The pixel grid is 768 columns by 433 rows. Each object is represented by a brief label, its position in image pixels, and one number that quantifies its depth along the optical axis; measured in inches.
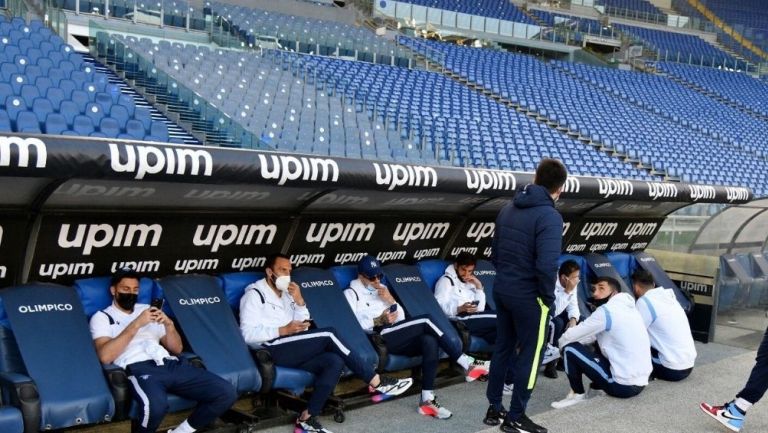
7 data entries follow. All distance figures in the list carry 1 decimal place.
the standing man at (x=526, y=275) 183.9
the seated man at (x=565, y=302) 280.8
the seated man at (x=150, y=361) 174.1
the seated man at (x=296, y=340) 200.4
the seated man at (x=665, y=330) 244.4
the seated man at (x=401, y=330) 223.3
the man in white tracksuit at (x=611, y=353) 226.5
